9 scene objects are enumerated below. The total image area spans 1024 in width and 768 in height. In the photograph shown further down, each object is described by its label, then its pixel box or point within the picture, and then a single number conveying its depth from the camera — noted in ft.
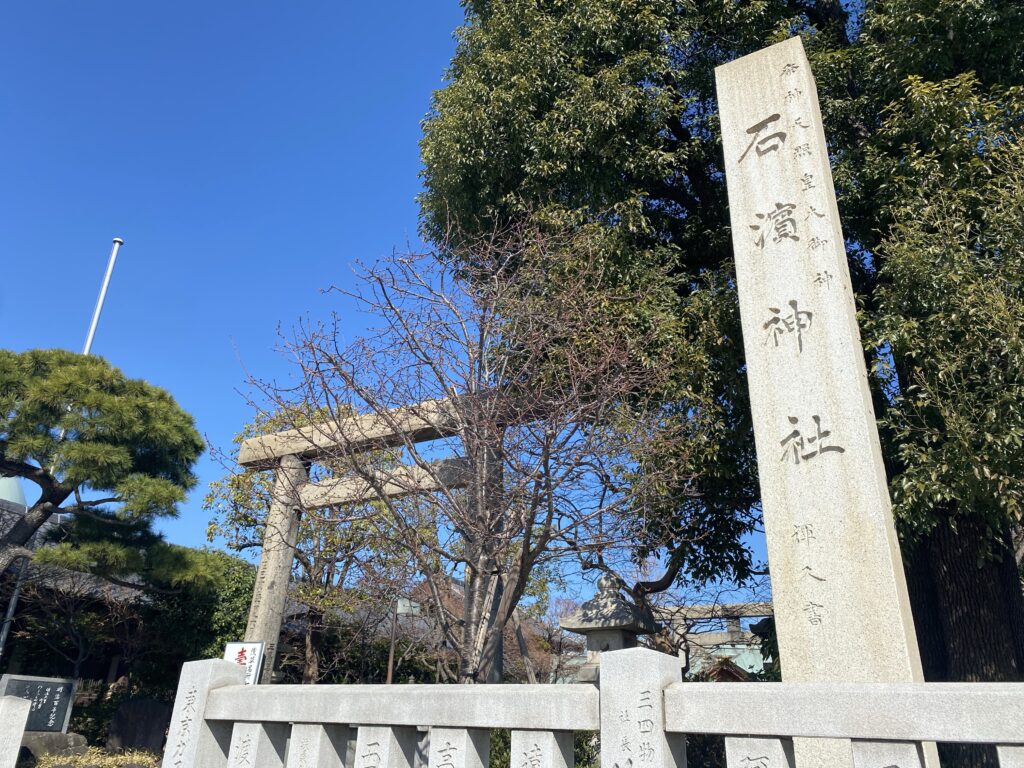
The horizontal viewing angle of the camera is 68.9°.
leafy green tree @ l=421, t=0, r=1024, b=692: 18.03
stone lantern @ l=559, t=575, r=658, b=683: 23.30
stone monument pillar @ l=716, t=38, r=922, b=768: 14.92
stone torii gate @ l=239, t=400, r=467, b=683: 20.25
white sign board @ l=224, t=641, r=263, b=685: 24.53
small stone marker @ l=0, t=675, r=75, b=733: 30.22
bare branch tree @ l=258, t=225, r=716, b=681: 18.34
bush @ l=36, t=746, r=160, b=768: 30.07
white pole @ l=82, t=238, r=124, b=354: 48.74
